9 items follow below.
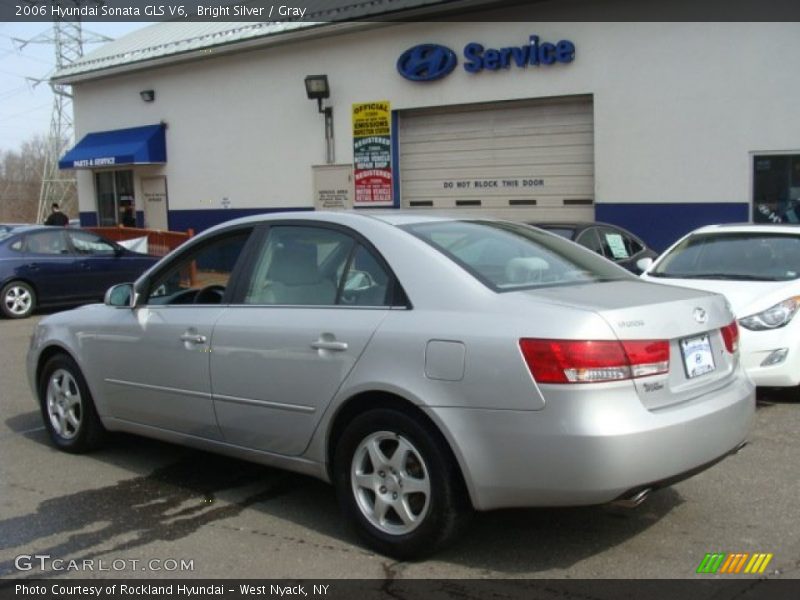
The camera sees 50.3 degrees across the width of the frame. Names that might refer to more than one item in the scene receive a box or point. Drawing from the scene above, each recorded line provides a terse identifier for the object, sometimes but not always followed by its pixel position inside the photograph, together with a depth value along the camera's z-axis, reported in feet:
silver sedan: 11.75
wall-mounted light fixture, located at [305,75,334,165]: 55.93
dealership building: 42.06
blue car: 45.29
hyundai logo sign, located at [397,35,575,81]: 46.62
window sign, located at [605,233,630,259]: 33.04
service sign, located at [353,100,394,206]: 55.06
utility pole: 139.50
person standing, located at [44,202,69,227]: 73.56
